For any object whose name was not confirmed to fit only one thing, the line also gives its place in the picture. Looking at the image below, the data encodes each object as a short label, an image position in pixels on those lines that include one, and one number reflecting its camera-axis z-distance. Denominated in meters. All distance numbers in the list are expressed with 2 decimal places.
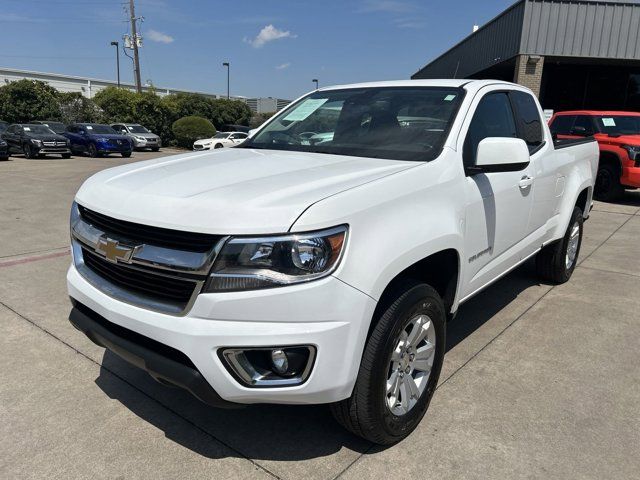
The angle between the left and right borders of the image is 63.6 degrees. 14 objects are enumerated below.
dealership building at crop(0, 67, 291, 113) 49.56
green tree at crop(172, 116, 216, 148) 32.59
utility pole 36.59
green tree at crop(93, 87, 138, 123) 32.84
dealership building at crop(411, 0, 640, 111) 16.00
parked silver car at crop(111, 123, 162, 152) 27.14
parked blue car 22.45
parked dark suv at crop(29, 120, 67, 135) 23.48
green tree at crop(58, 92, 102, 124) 32.12
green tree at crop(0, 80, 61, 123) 30.25
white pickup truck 2.02
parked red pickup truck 10.15
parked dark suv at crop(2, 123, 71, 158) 20.52
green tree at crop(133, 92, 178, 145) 33.53
